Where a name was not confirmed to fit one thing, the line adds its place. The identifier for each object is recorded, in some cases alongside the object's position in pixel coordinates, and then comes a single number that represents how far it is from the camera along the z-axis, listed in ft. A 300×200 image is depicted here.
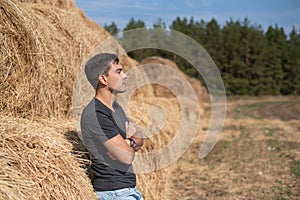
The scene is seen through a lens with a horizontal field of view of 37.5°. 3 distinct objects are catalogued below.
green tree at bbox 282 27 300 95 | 140.36
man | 10.96
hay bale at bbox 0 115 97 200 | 9.54
